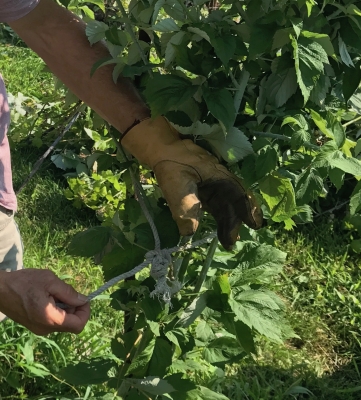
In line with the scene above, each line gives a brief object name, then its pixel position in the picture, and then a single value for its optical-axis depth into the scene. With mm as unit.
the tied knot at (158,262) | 1200
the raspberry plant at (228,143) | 1071
